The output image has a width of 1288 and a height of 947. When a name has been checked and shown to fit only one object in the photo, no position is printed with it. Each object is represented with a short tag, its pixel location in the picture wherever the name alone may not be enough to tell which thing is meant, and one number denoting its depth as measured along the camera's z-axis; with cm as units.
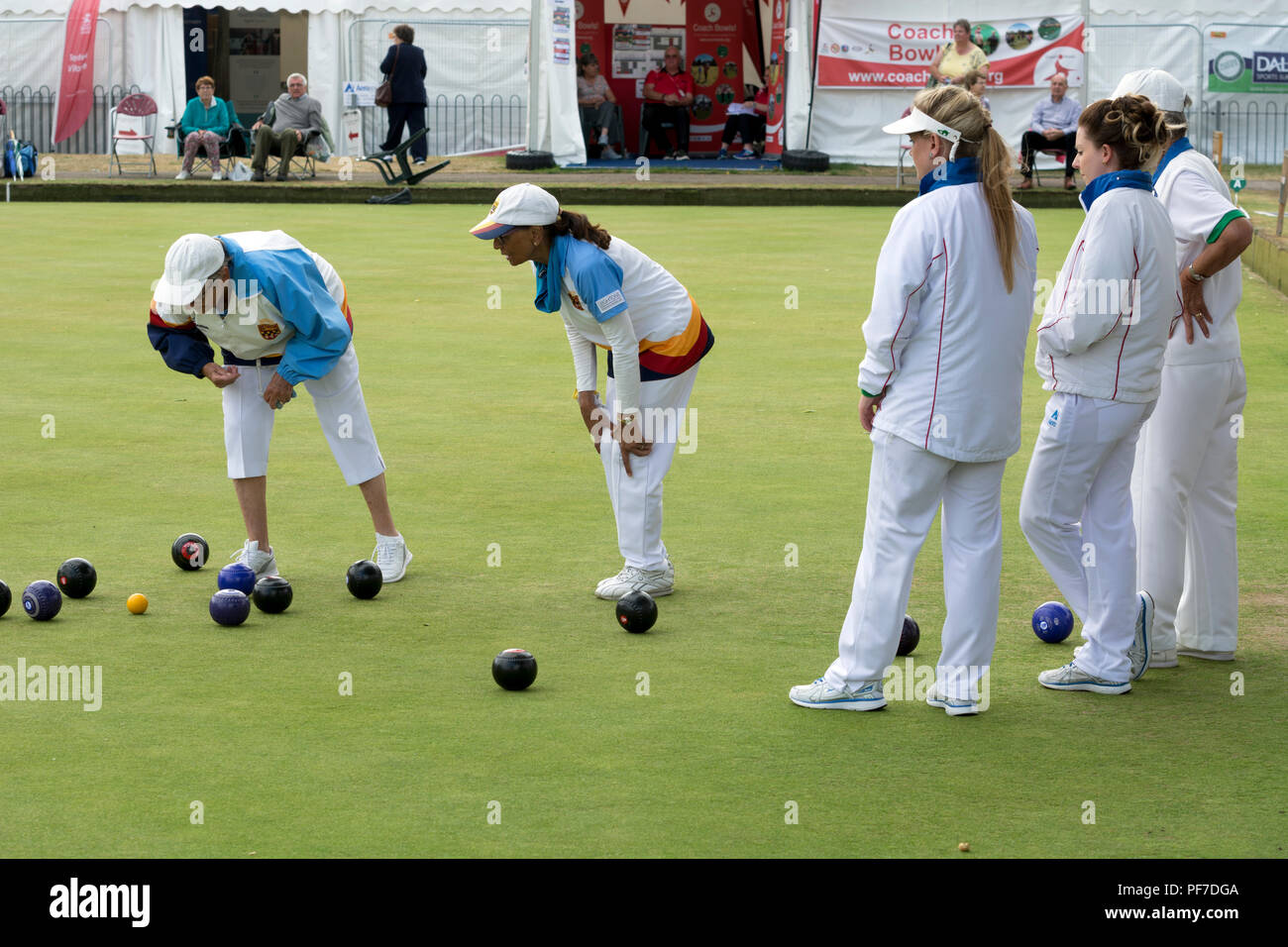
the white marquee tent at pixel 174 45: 2562
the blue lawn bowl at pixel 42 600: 607
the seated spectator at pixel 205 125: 2375
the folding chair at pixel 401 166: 2298
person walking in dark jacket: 2333
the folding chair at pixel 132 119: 2497
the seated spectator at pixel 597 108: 2683
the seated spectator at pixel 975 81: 1770
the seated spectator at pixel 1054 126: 2198
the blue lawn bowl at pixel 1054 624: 591
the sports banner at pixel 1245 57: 2495
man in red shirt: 2736
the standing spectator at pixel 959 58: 2061
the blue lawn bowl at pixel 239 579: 631
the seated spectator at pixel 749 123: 2814
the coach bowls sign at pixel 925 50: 2448
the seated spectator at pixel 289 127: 2358
